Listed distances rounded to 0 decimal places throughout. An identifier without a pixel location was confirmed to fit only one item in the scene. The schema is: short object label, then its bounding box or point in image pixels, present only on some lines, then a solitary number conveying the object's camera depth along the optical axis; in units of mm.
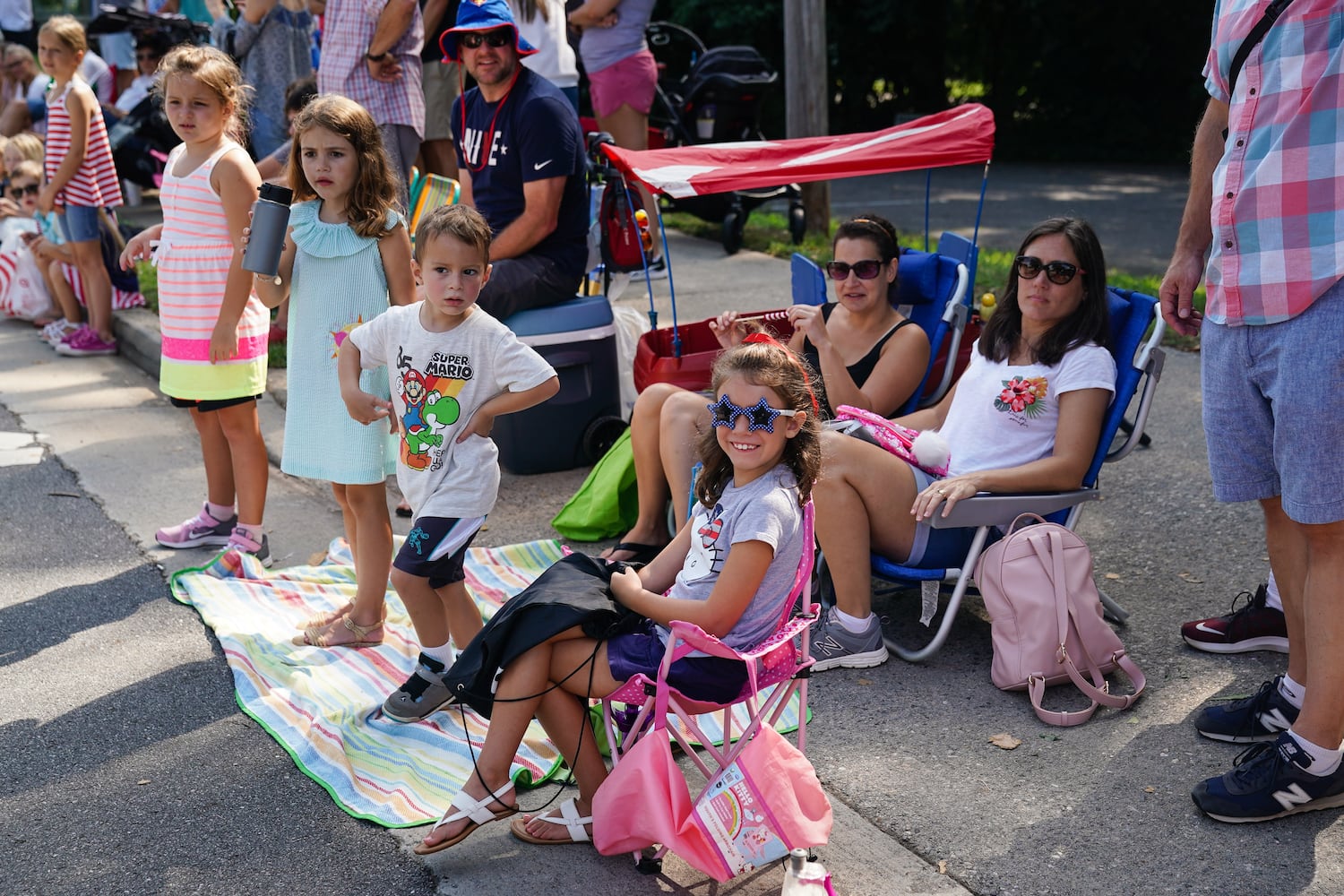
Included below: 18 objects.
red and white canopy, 4699
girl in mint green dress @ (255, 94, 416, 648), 4035
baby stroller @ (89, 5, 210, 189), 10453
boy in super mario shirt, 3527
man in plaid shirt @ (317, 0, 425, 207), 6965
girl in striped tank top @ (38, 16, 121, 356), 7223
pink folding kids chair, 2691
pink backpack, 3598
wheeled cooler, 5559
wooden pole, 9008
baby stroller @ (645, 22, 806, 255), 9766
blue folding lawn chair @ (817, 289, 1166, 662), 3770
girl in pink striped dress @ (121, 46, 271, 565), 4512
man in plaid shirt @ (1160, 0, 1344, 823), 2875
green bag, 4930
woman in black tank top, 4465
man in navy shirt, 5395
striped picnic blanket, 3389
